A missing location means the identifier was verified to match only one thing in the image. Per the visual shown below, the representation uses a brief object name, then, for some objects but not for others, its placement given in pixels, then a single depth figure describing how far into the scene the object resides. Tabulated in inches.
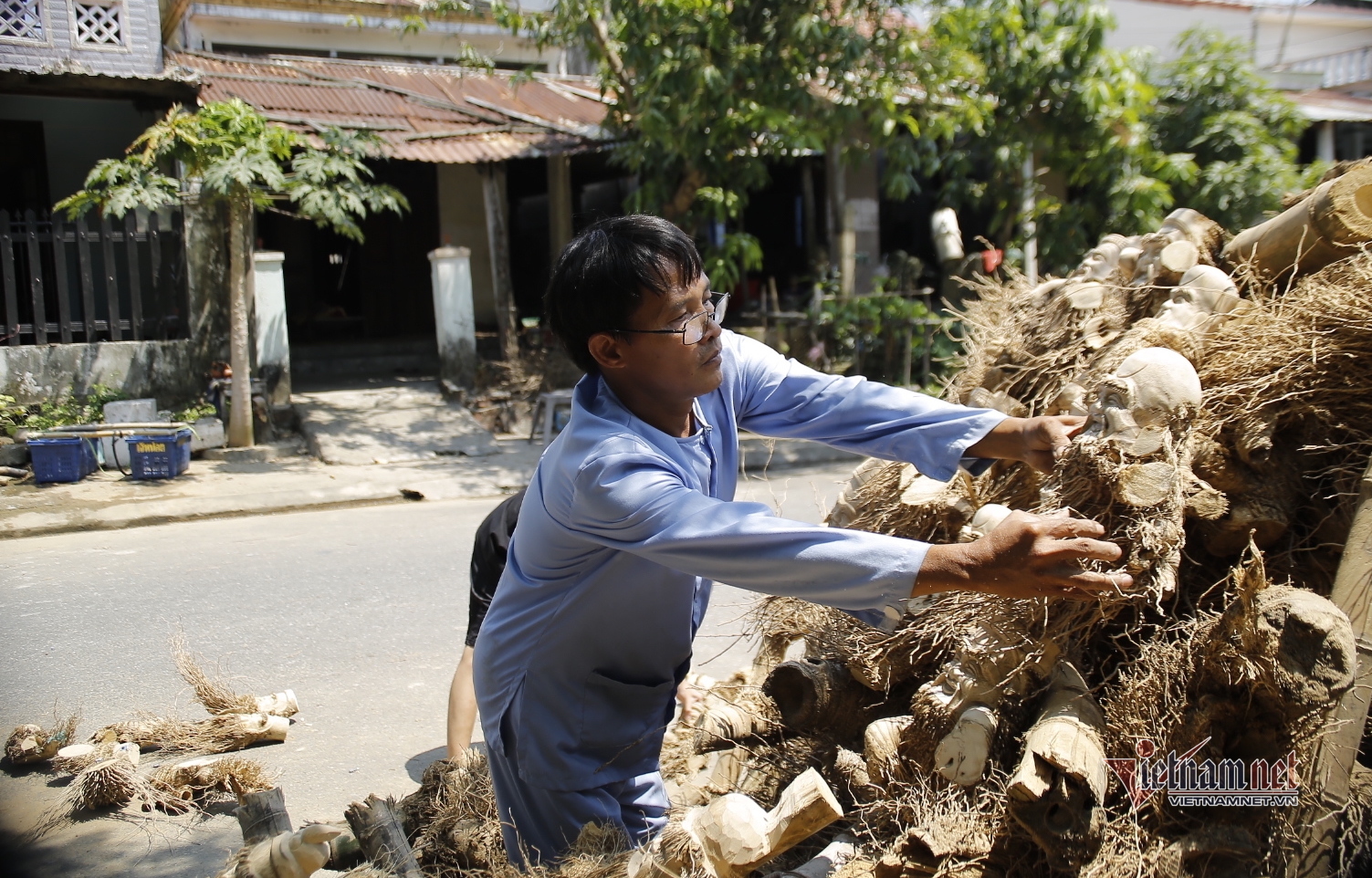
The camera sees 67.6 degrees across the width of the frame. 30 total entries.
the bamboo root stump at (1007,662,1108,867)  70.9
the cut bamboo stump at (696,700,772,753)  104.4
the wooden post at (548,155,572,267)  497.0
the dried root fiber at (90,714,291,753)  141.6
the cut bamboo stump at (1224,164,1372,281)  94.9
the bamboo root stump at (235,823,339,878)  82.7
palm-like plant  322.3
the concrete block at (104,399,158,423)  343.6
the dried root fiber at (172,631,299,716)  146.6
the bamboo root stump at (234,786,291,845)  88.0
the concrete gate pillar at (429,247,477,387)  434.0
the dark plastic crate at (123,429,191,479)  308.5
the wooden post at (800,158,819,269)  534.6
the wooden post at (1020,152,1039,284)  448.1
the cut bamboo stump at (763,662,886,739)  100.5
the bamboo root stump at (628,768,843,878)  70.9
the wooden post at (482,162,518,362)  463.5
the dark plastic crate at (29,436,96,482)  300.5
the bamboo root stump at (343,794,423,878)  83.3
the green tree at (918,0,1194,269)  408.2
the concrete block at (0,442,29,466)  311.3
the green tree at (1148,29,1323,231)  452.1
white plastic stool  367.2
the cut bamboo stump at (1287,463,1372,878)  72.2
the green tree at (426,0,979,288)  359.6
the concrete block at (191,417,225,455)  343.0
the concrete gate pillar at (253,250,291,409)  387.2
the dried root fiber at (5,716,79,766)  136.5
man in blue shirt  61.2
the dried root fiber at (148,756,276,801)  128.0
